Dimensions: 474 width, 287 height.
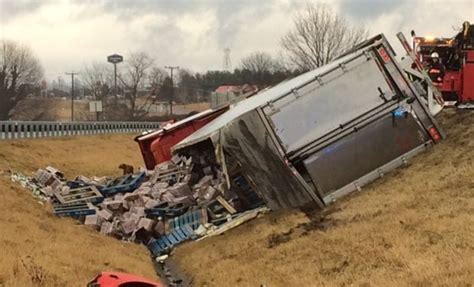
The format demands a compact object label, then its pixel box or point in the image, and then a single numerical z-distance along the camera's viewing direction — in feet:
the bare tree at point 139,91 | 328.60
